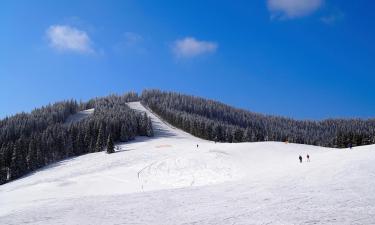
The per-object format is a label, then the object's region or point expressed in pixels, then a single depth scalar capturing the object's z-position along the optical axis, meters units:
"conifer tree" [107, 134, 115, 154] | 85.62
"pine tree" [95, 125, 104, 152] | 101.34
